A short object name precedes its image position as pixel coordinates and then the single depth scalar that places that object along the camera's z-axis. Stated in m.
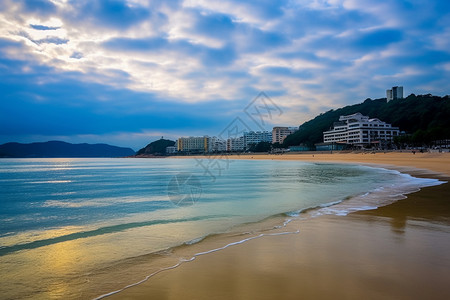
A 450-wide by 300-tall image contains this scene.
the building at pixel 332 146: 99.38
